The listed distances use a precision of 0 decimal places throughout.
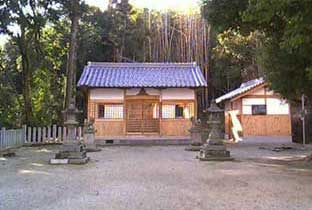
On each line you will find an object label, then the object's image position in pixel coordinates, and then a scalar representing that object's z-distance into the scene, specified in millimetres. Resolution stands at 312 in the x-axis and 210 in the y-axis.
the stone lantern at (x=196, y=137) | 17500
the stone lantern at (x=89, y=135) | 17188
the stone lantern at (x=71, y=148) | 11719
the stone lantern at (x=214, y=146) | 12633
